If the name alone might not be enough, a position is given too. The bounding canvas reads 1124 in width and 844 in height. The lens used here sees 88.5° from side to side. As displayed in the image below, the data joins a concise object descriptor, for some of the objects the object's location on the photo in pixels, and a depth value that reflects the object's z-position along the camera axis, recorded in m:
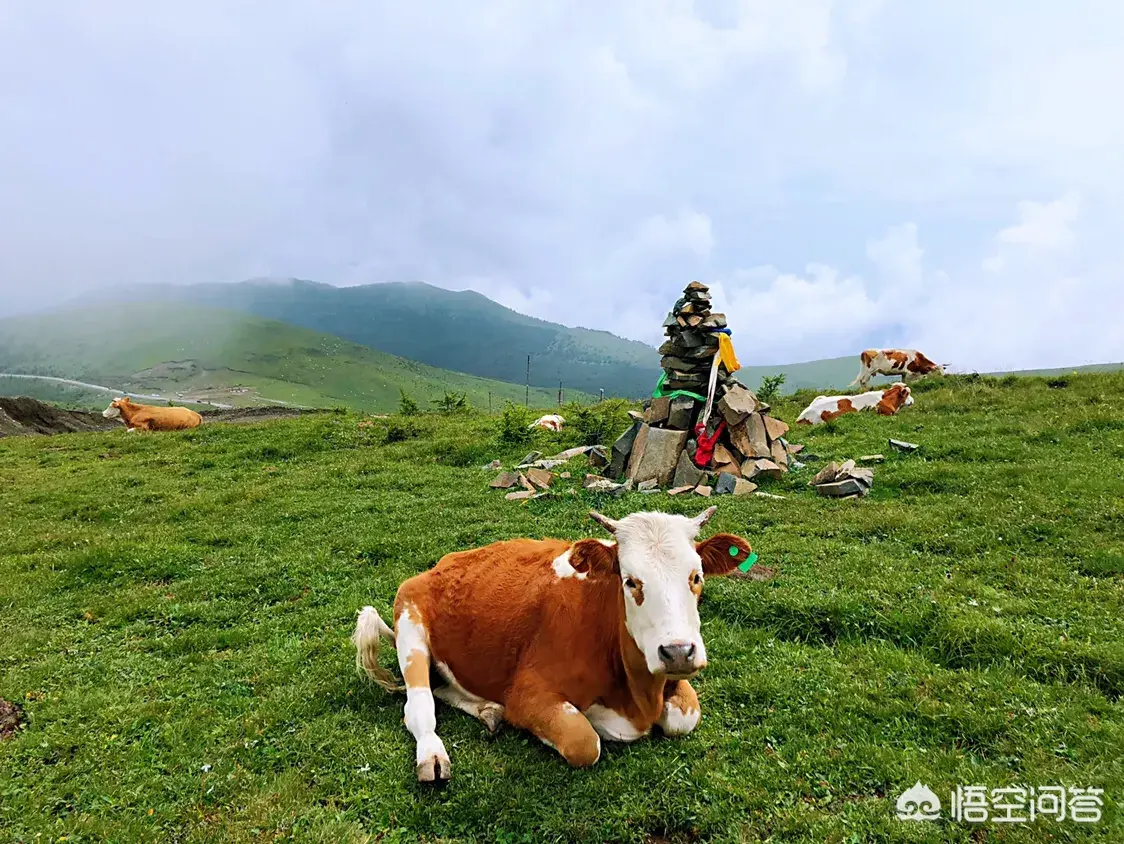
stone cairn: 13.24
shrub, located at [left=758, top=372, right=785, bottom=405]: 24.27
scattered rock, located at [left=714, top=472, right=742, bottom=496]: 12.39
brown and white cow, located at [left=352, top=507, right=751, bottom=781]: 4.12
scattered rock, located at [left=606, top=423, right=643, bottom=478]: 14.25
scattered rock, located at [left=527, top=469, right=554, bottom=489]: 13.58
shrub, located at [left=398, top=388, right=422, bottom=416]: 29.30
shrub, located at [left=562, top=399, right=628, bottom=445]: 17.73
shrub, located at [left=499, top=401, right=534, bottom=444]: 18.94
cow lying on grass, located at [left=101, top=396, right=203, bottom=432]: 25.44
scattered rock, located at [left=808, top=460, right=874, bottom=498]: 11.27
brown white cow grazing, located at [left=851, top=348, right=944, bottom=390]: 24.50
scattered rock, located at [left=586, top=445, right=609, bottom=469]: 14.95
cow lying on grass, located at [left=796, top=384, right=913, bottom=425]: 19.56
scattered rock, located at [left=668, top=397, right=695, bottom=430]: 14.27
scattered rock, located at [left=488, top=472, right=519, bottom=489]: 13.95
